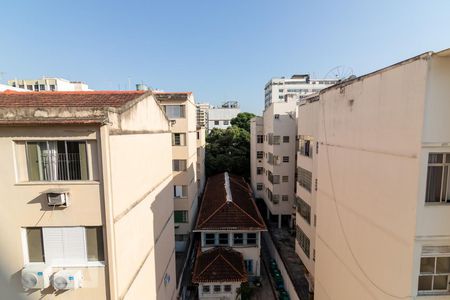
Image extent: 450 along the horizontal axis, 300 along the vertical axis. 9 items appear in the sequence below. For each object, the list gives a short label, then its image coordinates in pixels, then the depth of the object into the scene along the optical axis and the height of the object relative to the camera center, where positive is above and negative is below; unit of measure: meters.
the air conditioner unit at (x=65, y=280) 6.65 -3.97
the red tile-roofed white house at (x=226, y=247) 15.28 -8.20
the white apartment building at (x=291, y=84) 81.75 +13.59
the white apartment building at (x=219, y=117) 73.00 +2.75
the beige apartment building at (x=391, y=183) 6.13 -1.72
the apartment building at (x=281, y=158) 23.31 -2.96
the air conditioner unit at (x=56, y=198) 6.54 -1.80
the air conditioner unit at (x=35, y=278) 6.60 -3.86
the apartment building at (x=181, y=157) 20.15 -2.45
